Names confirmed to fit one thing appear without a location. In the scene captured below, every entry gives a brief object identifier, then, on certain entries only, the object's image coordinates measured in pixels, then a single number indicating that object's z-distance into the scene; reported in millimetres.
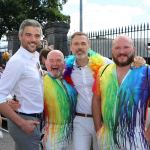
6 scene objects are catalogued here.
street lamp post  8030
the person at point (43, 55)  3256
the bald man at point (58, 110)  2139
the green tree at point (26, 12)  16681
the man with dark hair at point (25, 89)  1795
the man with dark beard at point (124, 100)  1859
